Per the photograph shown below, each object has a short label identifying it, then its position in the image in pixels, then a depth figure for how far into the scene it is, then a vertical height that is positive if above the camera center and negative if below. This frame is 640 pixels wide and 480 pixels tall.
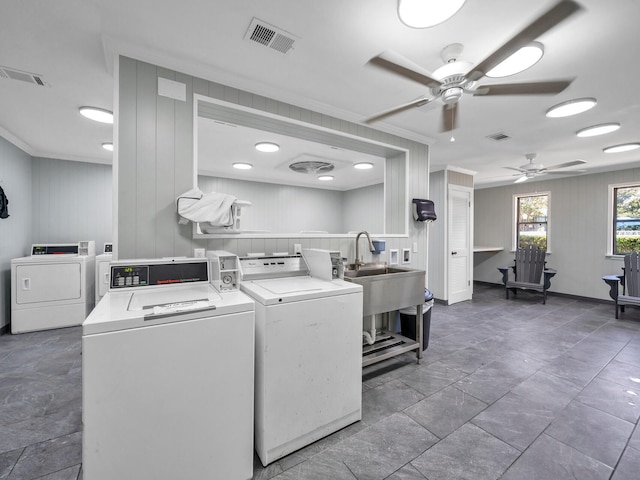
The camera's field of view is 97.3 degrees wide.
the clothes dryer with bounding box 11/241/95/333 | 3.61 -0.68
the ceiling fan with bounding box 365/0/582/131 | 1.44 +1.01
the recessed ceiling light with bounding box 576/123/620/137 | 3.24 +1.32
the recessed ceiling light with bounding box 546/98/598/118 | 2.66 +1.31
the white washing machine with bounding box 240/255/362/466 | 1.61 -0.76
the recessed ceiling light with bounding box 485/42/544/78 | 1.87 +1.25
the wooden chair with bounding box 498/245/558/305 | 5.59 -0.61
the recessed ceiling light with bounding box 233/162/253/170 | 5.38 +1.41
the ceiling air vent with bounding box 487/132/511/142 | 3.61 +1.35
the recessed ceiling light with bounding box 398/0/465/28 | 1.48 +1.24
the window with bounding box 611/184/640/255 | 5.13 +0.39
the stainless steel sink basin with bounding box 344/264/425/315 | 2.45 -0.46
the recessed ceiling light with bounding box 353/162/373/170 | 5.31 +1.42
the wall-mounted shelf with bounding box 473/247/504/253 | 6.29 -0.22
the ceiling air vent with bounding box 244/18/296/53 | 1.76 +1.32
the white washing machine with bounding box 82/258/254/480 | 1.18 -0.69
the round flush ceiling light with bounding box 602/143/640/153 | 3.94 +1.33
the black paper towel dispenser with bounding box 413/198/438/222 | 3.54 +0.36
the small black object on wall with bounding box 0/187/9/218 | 3.39 +0.38
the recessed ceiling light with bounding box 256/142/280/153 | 4.11 +1.37
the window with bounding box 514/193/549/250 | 6.25 +0.44
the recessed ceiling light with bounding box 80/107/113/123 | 2.88 +1.29
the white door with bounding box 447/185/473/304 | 5.27 -0.11
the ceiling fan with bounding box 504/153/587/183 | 4.62 +1.17
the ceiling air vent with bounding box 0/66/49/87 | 2.25 +1.33
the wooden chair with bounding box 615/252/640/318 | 4.41 -0.65
